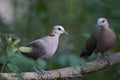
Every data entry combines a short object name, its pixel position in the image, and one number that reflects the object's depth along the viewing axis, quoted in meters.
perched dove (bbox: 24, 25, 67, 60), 7.77
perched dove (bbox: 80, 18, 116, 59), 8.83
